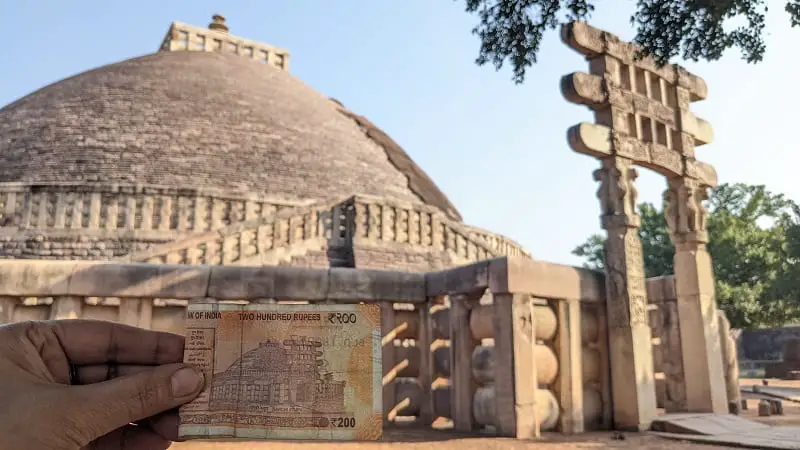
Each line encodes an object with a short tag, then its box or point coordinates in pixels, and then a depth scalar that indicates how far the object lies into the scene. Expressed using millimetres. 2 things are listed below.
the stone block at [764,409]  9250
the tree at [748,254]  26189
